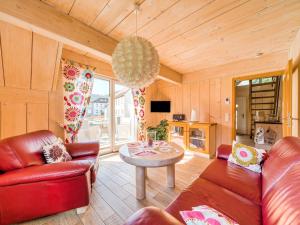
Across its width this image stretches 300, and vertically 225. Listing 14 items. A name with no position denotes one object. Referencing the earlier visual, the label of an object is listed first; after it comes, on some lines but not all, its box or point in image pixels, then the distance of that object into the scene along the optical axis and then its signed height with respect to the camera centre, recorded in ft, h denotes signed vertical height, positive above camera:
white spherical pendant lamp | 5.02 +1.95
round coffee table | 5.27 -1.77
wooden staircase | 16.33 +2.12
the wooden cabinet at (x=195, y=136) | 10.71 -2.00
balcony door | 10.92 -0.29
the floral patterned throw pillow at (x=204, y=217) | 2.44 -1.95
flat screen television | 14.24 +0.67
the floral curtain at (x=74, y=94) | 8.93 +1.29
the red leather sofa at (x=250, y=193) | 2.26 -2.19
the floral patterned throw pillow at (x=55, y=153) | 5.46 -1.64
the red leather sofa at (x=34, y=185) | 4.03 -2.21
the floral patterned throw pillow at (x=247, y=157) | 5.36 -1.78
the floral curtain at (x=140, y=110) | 13.06 +0.26
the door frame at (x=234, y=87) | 9.56 +1.94
